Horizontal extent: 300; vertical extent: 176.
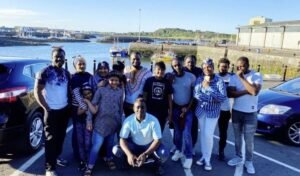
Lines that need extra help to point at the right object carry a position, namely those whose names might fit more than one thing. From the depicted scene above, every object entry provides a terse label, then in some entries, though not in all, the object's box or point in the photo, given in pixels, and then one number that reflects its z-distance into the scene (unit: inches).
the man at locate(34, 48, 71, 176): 122.5
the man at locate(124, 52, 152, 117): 141.7
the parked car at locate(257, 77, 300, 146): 182.5
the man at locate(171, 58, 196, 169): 141.3
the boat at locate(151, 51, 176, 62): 1328.2
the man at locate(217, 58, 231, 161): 143.1
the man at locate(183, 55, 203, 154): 148.5
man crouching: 128.1
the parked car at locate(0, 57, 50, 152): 129.7
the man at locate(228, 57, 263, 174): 135.3
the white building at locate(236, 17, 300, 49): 1290.2
